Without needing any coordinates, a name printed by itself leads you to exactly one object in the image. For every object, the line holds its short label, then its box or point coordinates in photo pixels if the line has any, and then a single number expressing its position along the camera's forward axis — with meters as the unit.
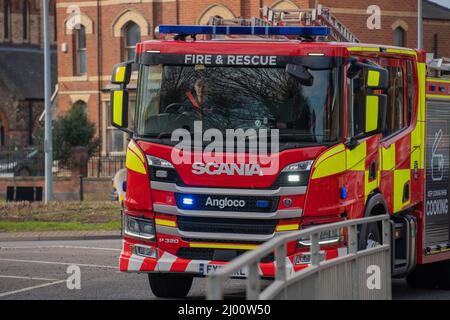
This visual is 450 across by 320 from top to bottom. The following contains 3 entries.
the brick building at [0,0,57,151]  71.25
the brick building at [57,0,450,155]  50.22
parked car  53.50
